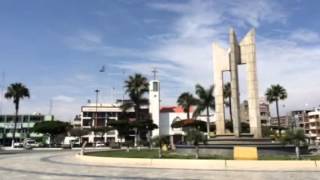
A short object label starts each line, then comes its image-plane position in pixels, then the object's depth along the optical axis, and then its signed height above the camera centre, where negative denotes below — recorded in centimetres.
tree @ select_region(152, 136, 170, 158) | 4344 +105
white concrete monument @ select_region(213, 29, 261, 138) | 4447 +797
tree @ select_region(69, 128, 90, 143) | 11357 +493
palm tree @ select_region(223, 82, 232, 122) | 9488 +1221
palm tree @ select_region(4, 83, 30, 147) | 9956 +1355
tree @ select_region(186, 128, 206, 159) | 3369 +98
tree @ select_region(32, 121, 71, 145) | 10281 +569
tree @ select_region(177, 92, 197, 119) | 11281 +1286
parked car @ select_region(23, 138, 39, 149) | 8899 +171
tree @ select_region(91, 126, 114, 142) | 11075 +549
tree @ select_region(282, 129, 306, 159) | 3291 +93
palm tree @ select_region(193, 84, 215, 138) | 8344 +1011
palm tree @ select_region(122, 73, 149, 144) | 9718 +1381
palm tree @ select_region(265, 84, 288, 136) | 10169 +1308
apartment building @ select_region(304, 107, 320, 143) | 15016 +864
